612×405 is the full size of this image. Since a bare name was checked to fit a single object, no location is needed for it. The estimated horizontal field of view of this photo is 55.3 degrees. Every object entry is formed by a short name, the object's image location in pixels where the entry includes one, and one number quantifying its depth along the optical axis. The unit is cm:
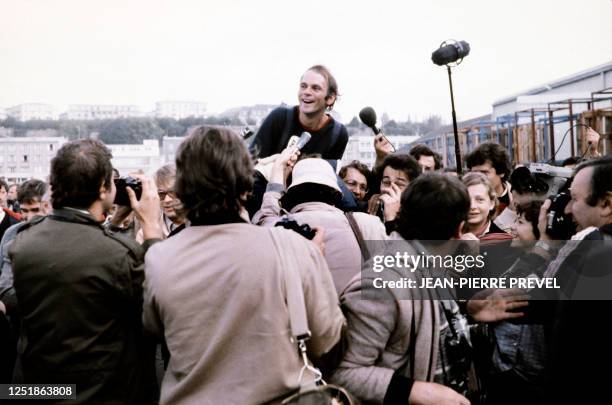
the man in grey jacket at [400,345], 213
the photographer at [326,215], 266
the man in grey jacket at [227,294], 192
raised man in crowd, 437
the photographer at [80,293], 234
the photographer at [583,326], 198
